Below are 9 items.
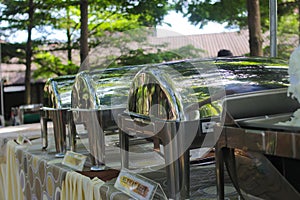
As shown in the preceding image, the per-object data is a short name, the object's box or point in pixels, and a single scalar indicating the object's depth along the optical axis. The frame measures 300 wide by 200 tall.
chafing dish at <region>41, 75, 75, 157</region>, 1.50
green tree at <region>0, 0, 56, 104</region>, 7.50
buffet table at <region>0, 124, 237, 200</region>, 1.01
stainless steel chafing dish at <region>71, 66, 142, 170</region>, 1.23
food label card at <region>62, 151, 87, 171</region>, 1.26
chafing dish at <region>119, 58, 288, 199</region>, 0.87
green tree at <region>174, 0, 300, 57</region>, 5.06
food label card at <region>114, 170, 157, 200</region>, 0.84
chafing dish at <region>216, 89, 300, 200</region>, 0.62
